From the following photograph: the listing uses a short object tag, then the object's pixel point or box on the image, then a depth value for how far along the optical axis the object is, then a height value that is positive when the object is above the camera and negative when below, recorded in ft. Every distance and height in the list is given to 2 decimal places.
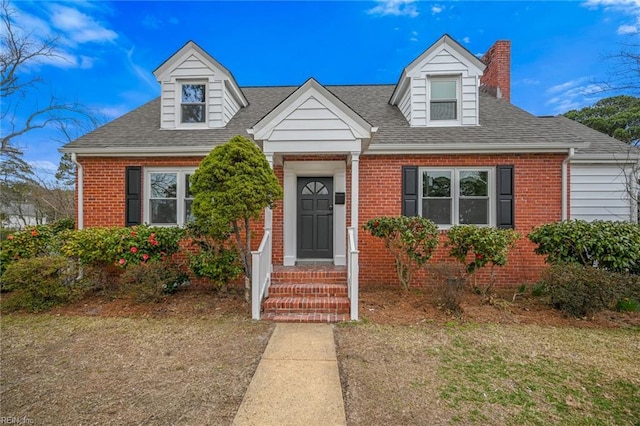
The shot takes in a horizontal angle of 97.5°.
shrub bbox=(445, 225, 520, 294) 17.42 -1.84
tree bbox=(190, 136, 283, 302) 15.42 +1.51
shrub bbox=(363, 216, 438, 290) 17.99 -1.42
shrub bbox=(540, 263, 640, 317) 15.48 -4.04
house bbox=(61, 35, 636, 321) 21.68 +3.47
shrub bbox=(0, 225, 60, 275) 20.45 -2.52
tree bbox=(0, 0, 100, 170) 30.78 +13.47
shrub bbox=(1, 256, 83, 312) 16.97 -4.52
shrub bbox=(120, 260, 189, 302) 17.72 -4.43
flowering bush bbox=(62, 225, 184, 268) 19.04 -2.25
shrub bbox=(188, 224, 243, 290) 17.95 -3.11
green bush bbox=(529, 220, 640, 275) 16.65 -1.72
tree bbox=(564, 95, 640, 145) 52.06 +20.05
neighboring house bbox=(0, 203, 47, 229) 38.81 -0.32
